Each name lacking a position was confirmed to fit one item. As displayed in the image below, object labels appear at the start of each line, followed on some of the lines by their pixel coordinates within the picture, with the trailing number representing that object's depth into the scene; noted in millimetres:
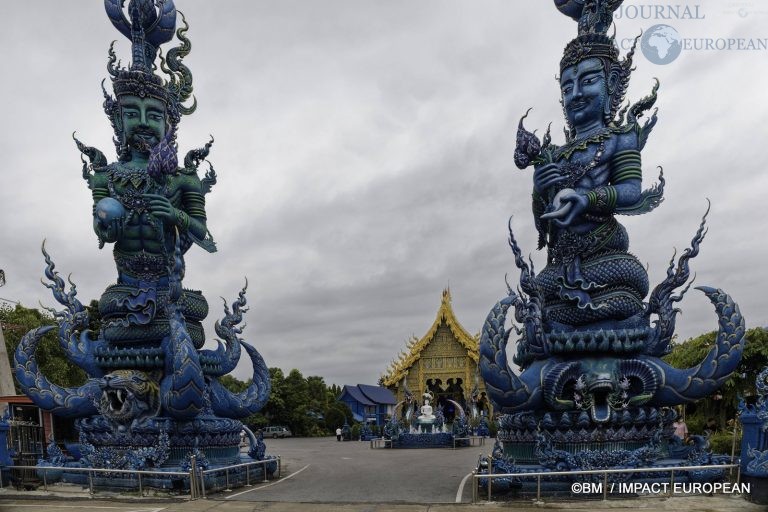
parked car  39281
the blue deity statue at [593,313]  11180
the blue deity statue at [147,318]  12656
